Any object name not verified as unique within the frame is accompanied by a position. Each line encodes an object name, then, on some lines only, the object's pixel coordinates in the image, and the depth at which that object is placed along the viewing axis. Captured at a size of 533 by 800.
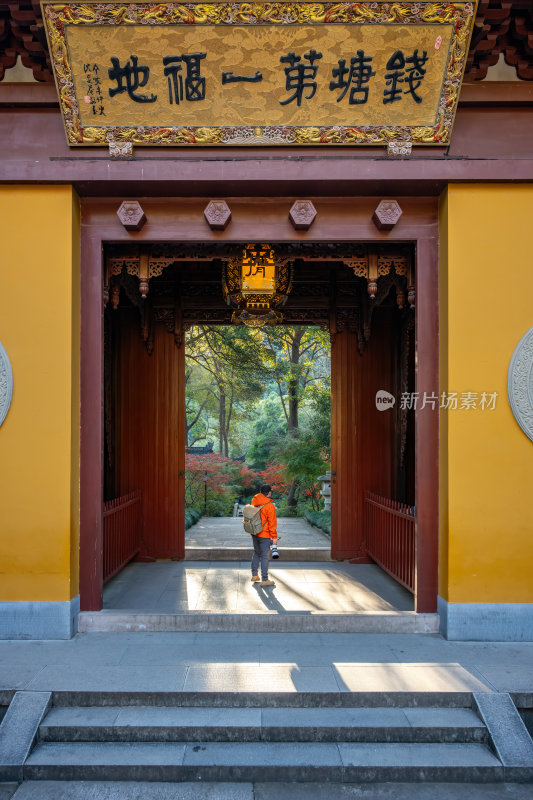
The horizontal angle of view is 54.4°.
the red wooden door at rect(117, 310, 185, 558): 7.09
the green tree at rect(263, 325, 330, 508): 14.45
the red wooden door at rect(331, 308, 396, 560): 7.18
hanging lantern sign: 5.27
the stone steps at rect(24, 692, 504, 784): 3.01
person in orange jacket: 5.77
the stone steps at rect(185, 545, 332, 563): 7.39
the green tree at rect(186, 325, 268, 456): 12.05
